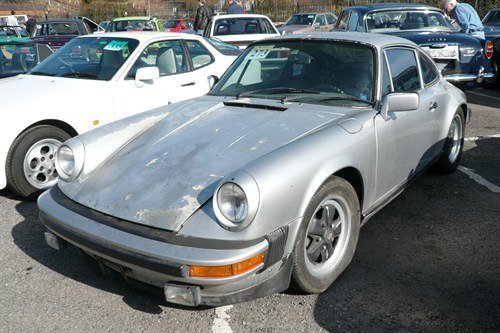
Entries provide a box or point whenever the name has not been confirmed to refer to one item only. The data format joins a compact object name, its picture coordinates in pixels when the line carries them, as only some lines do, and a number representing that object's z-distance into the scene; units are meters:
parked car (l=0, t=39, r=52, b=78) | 6.23
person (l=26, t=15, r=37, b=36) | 18.26
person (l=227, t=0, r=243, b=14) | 13.28
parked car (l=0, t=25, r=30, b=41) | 17.98
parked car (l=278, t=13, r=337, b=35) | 18.50
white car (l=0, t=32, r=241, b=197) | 4.33
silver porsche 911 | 2.37
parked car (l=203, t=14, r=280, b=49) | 11.74
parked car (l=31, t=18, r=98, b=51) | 13.20
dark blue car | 7.85
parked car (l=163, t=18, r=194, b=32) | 24.14
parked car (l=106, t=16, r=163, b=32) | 17.95
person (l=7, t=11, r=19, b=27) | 21.38
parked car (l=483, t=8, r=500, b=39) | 13.21
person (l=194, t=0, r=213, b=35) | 12.96
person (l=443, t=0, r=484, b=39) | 9.33
